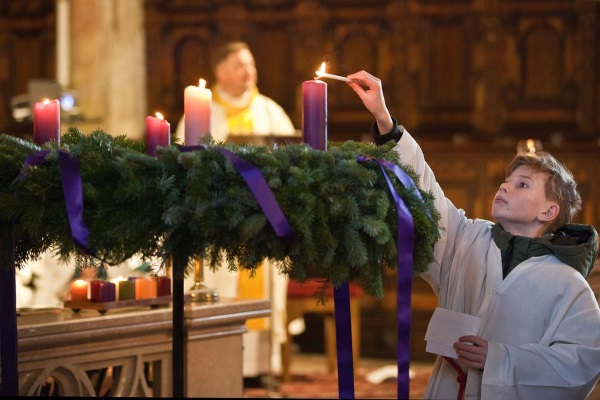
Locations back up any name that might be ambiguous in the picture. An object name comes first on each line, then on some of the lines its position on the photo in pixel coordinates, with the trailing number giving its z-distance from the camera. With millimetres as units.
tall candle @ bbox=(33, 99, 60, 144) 4494
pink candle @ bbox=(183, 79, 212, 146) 4263
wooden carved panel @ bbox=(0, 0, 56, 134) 16405
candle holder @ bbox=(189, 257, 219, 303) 7101
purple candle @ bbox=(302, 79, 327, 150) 4175
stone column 15493
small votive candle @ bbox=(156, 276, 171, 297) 6729
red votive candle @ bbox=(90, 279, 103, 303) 6290
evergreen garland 3754
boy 5010
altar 5824
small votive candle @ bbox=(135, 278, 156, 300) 6631
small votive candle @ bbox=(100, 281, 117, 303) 6322
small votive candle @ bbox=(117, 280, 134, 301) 6526
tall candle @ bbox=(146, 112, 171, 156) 4291
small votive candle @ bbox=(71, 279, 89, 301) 6378
